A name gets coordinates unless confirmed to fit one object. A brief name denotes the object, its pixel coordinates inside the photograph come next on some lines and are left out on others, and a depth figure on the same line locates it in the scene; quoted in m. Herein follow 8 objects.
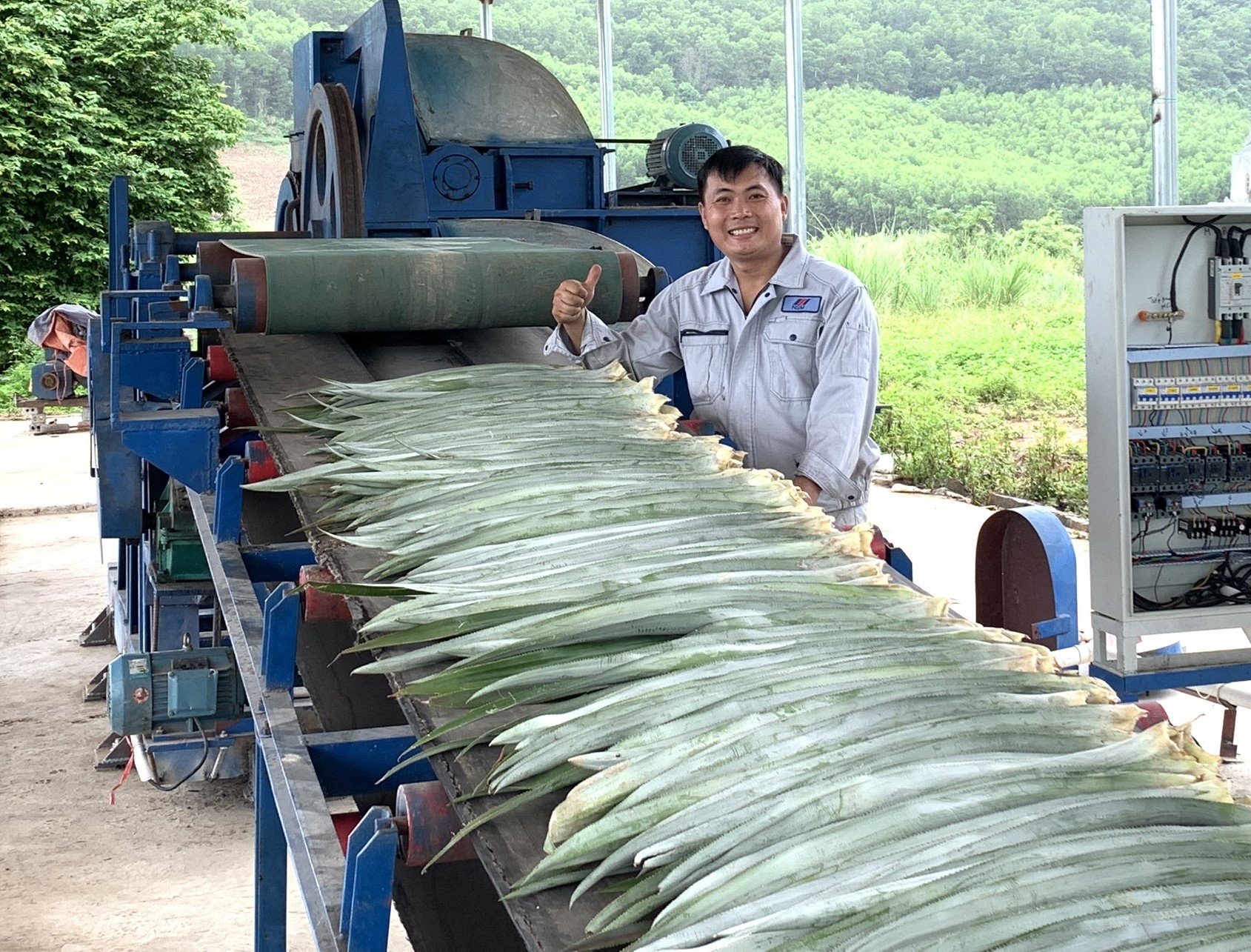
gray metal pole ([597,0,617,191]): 10.48
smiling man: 3.18
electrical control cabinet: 4.76
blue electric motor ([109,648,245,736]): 4.04
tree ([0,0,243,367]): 19.56
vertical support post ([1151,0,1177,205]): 6.09
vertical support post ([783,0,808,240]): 8.80
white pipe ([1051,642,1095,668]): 4.19
